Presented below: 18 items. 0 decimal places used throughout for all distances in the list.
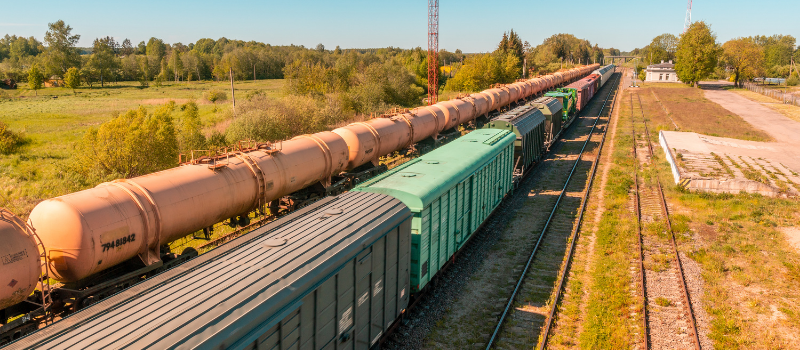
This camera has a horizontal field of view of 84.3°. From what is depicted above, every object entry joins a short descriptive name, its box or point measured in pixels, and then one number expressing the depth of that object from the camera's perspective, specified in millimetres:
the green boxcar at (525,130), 24234
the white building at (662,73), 112000
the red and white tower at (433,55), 66400
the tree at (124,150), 23484
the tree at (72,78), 104938
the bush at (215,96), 75881
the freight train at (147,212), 9961
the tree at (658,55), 165000
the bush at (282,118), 32250
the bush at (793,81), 97750
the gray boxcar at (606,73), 101500
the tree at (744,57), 93625
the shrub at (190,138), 28719
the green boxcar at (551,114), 33209
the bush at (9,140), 39469
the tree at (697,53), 87000
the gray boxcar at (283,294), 5727
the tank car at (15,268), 8711
